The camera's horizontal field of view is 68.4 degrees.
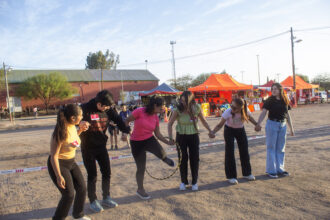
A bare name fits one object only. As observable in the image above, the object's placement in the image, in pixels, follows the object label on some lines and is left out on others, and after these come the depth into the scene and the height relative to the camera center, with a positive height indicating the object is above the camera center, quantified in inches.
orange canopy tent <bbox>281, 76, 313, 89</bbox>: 1209.8 +52.9
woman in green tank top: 170.1 -21.9
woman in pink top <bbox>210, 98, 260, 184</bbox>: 183.8 -29.6
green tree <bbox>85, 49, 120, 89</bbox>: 2950.3 +551.0
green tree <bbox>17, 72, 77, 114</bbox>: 1732.3 +144.8
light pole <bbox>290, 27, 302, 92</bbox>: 1111.8 +195.8
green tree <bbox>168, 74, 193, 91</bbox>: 2121.1 +167.4
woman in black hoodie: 143.2 -22.7
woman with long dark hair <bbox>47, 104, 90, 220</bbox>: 115.4 -25.8
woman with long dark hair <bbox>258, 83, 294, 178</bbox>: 191.0 -27.2
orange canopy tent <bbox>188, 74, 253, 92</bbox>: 856.0 +50.2
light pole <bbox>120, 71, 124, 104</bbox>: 1947.2 +137.8
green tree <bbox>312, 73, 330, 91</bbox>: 2541.8 +125.4
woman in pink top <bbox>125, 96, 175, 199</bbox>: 158.3 -22.8
